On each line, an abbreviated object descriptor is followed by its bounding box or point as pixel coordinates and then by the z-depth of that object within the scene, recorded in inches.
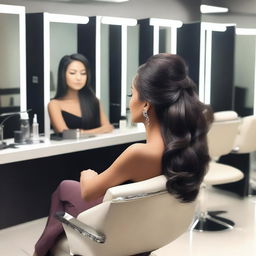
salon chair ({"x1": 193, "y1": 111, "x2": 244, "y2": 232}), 103.7
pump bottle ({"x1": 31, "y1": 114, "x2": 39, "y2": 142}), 101.7
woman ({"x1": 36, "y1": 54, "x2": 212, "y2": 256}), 54.9
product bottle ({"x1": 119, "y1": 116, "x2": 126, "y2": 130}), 120.1
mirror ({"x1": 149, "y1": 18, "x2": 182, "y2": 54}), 130.3
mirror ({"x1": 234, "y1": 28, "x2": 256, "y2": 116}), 129.7
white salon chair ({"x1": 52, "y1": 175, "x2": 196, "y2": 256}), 53.6
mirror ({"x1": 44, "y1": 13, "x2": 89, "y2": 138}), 105.2
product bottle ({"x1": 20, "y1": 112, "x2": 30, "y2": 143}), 99.2
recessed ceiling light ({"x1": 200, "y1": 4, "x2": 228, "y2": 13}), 131.4
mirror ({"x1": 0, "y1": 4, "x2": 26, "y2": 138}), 98.5
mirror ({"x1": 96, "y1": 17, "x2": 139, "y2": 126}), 117.7
